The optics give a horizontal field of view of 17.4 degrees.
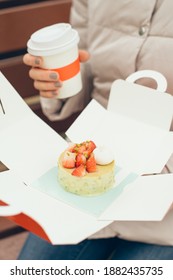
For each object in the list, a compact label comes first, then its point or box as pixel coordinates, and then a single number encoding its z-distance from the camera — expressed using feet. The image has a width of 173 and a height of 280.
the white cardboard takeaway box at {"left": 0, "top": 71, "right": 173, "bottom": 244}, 2.47
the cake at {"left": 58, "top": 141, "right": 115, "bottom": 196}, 2.70
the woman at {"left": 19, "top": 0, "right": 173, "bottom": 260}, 3.08
